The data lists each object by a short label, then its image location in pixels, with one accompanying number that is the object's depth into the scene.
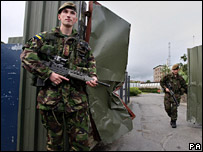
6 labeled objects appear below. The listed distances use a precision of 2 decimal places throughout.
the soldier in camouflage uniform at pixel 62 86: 1.24
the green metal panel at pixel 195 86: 3.31
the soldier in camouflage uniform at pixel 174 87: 3.60
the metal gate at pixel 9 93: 1.80
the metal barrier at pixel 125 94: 6.03
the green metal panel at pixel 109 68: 1.78
